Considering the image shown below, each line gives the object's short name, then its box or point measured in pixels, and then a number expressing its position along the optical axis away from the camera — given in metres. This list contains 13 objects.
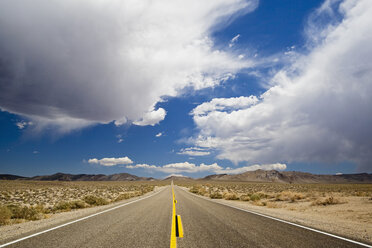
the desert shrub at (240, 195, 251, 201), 22.04
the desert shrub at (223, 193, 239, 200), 23.41
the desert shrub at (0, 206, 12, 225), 8.83
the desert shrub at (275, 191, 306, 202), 20.46
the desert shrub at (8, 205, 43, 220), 9.88
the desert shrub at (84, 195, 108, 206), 16.89
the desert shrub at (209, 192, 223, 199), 25.20
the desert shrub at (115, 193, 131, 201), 21.59
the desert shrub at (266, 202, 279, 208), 16.52
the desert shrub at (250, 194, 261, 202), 21.38
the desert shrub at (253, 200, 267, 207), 17.57
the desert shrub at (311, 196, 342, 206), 16.19
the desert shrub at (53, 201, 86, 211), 13.92
